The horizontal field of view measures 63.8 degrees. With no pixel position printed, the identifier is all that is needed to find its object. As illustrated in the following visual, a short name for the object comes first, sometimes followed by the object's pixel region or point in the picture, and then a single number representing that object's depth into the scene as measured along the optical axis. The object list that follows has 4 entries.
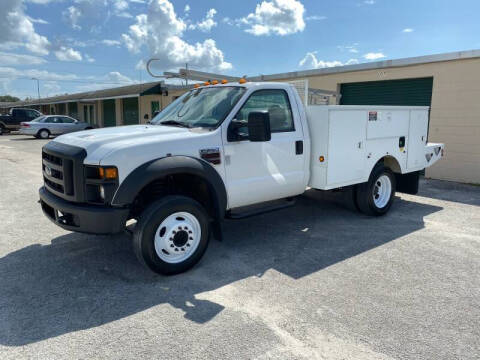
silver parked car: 23.06
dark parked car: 27.06
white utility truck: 3.90
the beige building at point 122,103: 23.05
